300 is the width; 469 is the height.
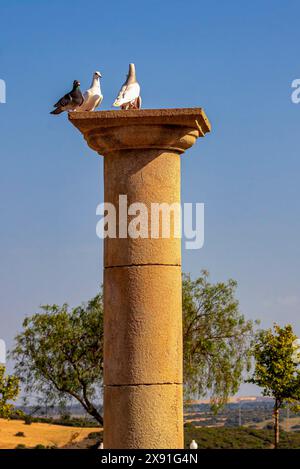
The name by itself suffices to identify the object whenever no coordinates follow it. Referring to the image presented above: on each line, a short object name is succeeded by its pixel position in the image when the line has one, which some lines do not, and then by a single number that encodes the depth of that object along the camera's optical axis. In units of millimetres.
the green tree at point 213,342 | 42031
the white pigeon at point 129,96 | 11492
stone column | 10961
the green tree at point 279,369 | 36062
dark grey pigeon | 11625
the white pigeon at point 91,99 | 11609
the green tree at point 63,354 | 42062
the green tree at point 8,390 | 38562
